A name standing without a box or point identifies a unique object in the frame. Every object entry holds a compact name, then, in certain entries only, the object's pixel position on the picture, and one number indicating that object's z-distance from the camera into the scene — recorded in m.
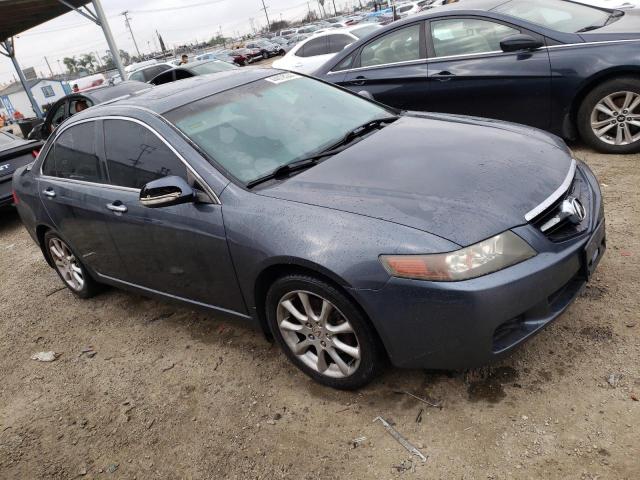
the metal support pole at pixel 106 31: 13.34
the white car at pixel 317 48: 10.72
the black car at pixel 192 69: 10.95
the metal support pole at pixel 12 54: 18.97
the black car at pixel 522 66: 4.70
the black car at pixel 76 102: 8.79
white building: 43.97
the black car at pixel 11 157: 7.11
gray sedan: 2.22
